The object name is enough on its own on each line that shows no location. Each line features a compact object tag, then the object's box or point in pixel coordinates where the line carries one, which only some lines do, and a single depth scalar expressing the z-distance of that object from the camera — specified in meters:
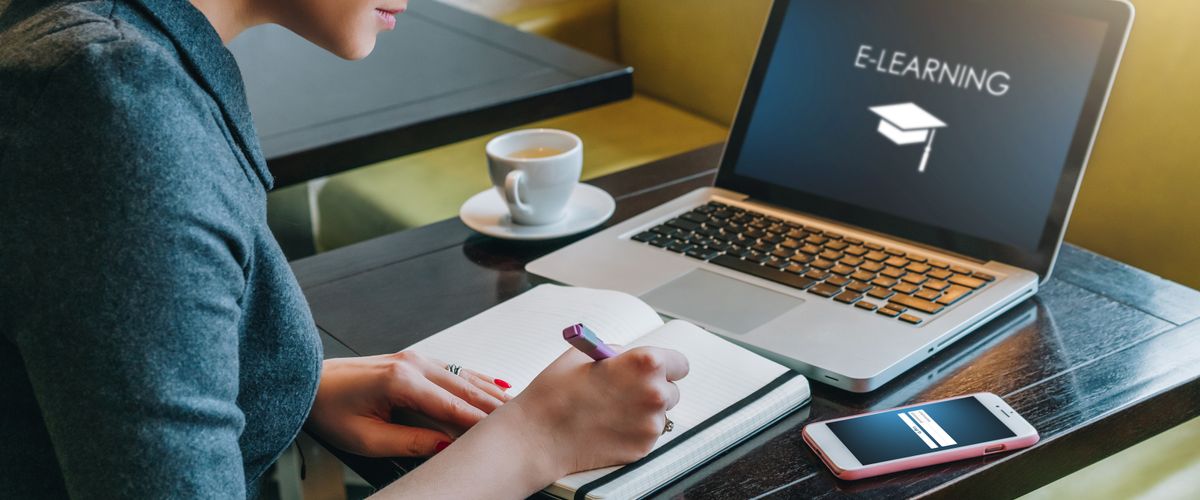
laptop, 0.93
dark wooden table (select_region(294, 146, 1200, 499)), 0.74
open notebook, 0.72
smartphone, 0.72
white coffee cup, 1.11
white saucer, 1.12
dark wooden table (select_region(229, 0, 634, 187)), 1.38
